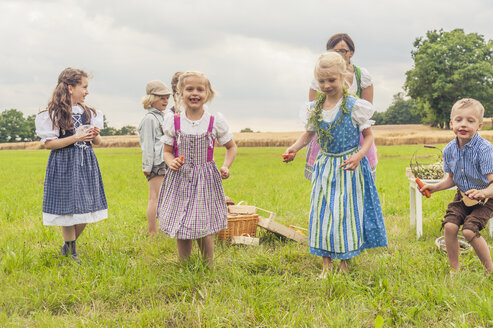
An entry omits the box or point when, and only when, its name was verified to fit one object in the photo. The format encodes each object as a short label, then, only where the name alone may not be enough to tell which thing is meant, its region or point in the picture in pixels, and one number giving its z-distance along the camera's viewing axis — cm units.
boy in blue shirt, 381
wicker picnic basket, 514
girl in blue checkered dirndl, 447
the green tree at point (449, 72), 5141
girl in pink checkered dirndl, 389
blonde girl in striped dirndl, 392
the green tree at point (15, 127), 9838
